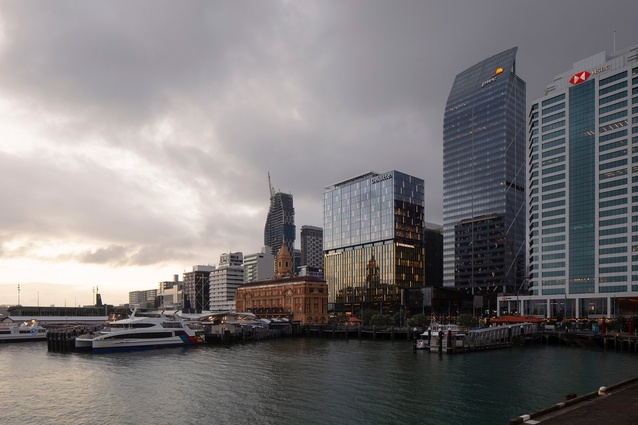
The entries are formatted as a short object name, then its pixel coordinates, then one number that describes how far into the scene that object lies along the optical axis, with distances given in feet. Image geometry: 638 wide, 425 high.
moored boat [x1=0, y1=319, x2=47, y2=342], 426.92
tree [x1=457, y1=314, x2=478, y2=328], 485.97
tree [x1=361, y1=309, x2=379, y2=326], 557.95
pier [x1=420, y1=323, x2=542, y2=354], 306.55
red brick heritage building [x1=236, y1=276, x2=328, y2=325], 613.19
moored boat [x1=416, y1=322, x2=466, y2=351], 306.76
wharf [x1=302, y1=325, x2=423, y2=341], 449.93
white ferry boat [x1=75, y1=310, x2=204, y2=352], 322.75
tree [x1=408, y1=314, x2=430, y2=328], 509.76
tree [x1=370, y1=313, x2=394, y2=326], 526.16
